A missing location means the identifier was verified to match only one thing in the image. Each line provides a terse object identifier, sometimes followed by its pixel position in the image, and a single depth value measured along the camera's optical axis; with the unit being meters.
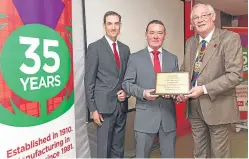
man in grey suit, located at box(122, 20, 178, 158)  1.85
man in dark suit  2.03
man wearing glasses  1.70
